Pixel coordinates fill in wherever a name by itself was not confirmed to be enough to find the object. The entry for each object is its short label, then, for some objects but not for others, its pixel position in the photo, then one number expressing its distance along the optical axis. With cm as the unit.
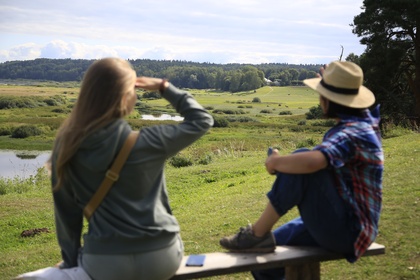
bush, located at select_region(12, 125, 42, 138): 4166
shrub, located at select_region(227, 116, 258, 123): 6053
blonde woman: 254
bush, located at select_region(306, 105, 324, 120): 6103
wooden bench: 297
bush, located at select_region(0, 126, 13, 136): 4336
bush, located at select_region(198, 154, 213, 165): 1912
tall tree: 2303
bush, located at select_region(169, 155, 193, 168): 1967
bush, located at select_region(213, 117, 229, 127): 5122
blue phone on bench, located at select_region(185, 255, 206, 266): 302
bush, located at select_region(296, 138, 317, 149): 1954
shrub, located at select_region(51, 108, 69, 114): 6475
